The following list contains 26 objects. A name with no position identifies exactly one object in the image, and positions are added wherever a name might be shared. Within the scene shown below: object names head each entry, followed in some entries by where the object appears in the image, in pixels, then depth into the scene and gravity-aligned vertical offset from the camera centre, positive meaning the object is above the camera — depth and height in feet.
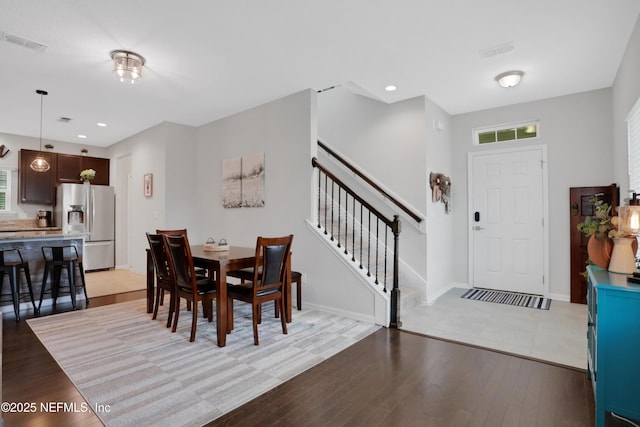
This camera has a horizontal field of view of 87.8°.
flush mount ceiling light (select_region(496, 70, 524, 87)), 12.41 +5.26
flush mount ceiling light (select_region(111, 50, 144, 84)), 10.94 +5.14
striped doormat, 14.23 -3.70
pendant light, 17.13 +2.71
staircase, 11.53 -1.03
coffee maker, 22.03 -0.06
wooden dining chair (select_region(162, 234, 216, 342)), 10.00 -1.91
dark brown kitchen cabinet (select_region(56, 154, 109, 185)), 22.53 +3.51
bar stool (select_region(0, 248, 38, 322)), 12.25 -1.99
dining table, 9.73 -1.53
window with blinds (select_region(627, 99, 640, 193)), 9.61 +2.20
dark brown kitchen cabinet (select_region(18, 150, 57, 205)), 21.22 +2.36
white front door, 15.64 -0.14
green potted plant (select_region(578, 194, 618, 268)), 7.14 -0.40
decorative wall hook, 15.24 +1.42
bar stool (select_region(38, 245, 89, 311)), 13.52 -1.97
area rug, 6.79 -3.79
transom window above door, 15.84 +4.21
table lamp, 6.66 -0.50
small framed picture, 19.56 +1.94
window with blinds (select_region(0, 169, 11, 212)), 21.11 +1.73
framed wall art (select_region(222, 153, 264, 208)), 16.11 +1.83
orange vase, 7.15 -0.72
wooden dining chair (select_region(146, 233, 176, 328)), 11.14 -1.86
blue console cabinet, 5.73 -2.33
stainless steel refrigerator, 21.49 +0.01
